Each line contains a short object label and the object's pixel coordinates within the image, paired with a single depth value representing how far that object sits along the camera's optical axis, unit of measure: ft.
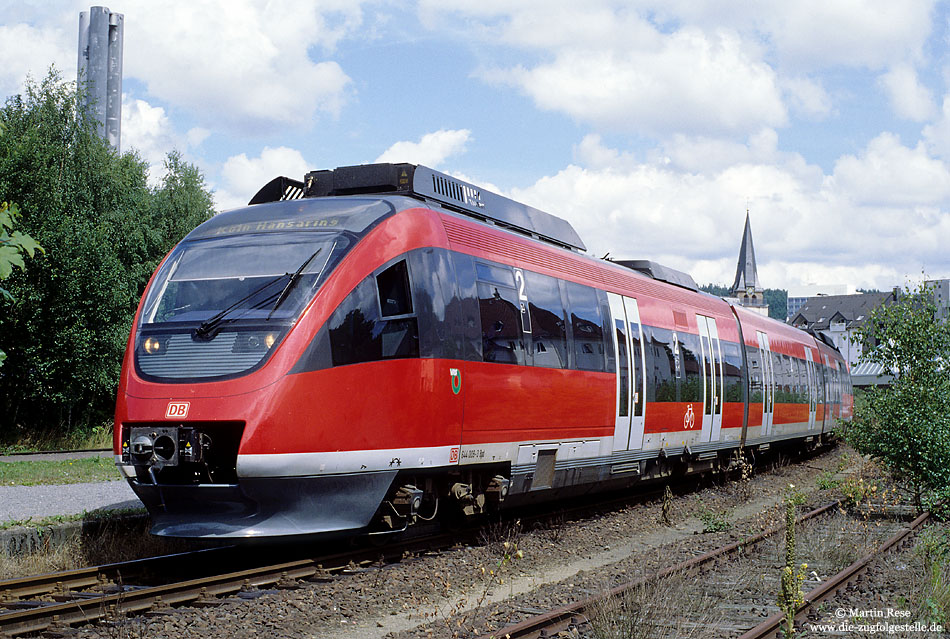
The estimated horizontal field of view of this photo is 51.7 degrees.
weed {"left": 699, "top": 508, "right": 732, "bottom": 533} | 42.65
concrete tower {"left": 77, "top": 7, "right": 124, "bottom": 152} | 95.81
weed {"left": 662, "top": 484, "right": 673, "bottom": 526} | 45.16
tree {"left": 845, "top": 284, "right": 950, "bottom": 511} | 48.37
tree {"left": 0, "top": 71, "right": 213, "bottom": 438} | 85.46
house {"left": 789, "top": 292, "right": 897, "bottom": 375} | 421.18
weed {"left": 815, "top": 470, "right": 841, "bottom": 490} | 63.87
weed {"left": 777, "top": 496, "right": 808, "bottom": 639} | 19.98
